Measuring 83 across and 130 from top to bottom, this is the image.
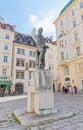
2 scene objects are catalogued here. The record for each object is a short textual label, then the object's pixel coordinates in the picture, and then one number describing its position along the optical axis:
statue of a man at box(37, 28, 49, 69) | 4.59
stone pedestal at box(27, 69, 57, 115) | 4.00
